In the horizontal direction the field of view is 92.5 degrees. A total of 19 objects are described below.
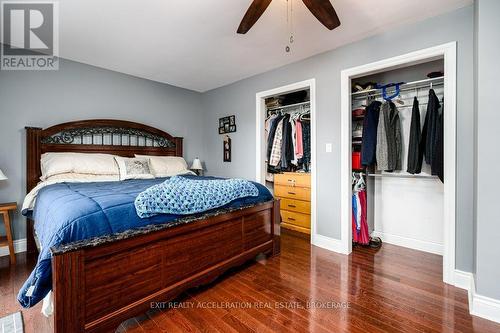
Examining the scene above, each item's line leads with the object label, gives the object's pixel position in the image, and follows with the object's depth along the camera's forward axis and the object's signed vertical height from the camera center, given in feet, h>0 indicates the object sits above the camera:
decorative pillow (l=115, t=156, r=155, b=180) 10.10 -0.20
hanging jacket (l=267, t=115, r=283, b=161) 12.06 +1.56
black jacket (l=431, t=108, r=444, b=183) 7.40 +0.25
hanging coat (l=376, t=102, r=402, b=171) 8.80 +0.87
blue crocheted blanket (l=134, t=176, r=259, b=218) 5.37 -0.84
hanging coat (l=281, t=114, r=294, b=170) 11.57 +0.81
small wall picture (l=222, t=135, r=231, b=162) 13.62 +0.81
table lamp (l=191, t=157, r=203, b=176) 13.97 -0.10
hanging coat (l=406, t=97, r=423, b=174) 8.26 +0.60
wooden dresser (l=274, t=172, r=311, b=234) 11.26 -1.75
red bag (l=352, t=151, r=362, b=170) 10.14 +0.10
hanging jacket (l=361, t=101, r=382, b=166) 9.09 +1.07
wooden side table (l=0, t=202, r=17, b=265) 8.07 -2.23
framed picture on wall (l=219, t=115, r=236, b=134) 13.32 +2.20
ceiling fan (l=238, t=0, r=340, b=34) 5.17 +3.45
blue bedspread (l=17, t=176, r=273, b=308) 4.24 -1.13
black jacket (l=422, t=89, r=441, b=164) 7.68 +1.20
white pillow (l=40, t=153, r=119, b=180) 8.87 -0.01
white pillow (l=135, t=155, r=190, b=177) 11.30 -0.12
